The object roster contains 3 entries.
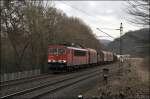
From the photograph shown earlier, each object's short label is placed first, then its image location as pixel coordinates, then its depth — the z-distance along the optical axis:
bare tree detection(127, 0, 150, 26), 16.12
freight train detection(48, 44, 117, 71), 42.20
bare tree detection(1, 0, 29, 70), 46.97
